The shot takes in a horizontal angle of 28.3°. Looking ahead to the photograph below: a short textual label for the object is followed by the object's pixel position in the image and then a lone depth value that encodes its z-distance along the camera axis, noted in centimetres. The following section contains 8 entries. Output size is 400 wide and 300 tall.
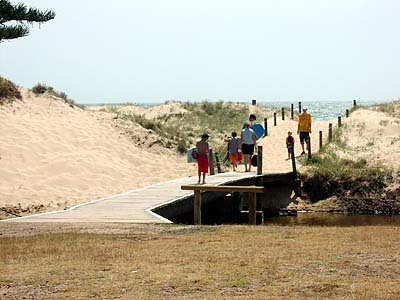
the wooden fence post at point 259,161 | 2730
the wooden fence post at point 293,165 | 2948
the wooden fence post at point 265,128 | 4207
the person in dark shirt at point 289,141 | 3192
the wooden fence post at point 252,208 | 2122
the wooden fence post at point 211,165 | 2898
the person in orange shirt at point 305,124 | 3316
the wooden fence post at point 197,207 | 1944
